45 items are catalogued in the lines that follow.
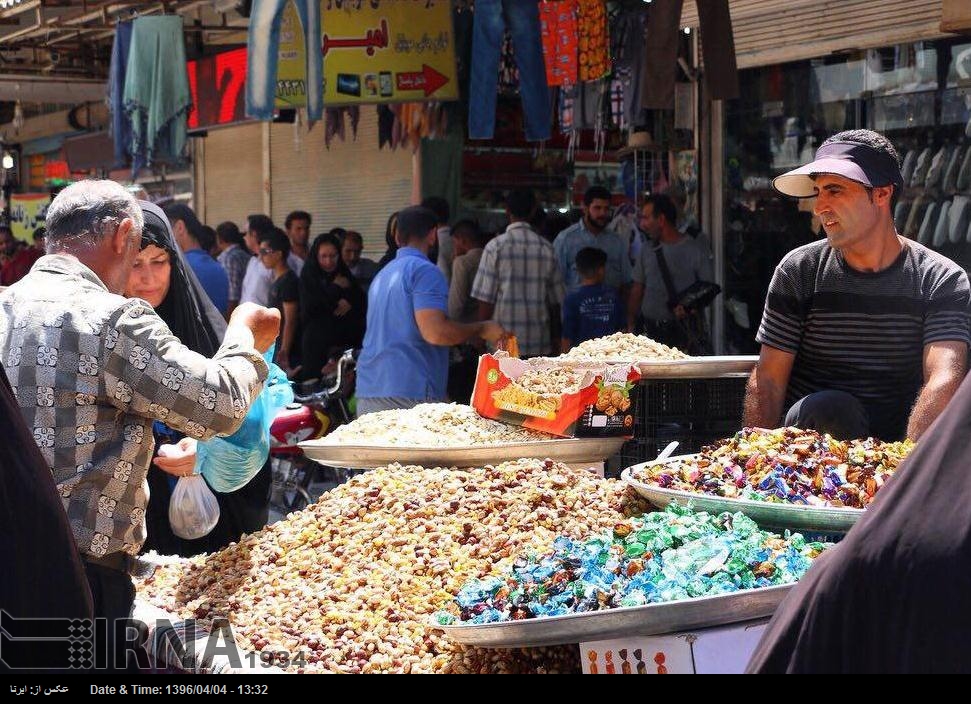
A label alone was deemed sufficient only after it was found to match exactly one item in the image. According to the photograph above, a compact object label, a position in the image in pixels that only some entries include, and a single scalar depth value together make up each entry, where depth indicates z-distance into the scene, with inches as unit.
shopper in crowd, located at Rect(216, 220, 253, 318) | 493.4
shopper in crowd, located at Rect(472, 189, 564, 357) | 368.8
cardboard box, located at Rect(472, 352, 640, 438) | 184.1
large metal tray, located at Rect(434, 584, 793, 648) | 115.4
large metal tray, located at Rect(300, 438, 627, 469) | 187.6
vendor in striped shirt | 169.0
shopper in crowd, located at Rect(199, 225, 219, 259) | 372.8
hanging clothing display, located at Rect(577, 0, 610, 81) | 363.3
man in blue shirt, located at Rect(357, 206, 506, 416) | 280.1
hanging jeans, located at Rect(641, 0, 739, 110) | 309.3
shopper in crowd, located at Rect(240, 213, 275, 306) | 436.8
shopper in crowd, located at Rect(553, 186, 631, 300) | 404.2
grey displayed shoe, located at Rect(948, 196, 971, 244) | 314.5
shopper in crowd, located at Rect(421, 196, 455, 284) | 435.2
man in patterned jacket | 120.0
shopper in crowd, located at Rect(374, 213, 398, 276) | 399.5
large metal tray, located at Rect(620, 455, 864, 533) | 131.3
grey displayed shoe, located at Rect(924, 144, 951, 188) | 322.7
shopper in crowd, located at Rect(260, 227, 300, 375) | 422.0
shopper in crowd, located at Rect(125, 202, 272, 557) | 166.6
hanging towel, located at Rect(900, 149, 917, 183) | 329.4
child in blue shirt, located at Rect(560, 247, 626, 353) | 358.9
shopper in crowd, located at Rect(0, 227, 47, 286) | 618.5
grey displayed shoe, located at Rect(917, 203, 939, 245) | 321.4
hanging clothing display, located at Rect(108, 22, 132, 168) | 470.6
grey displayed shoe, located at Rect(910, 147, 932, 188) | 326.3
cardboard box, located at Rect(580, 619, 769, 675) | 116.5
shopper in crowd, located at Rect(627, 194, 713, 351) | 379.6
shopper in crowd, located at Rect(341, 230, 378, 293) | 474.6
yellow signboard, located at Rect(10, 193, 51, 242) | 865.5
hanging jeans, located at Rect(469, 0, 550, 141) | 378.9
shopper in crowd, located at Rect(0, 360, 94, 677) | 92.0
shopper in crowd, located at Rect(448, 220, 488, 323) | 400.5
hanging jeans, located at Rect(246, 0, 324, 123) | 345.1
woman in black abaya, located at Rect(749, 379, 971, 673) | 67.4
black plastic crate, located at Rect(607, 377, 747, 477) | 191.5
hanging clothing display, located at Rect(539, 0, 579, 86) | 366.9
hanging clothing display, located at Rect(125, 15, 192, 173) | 452.4
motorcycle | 349.4
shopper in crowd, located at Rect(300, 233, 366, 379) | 399.2
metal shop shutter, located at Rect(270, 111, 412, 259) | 519.8
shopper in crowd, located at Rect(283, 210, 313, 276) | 496.7
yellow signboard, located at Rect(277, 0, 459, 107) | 391.5
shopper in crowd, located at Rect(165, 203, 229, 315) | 324.1
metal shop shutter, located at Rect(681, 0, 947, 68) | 323.9
